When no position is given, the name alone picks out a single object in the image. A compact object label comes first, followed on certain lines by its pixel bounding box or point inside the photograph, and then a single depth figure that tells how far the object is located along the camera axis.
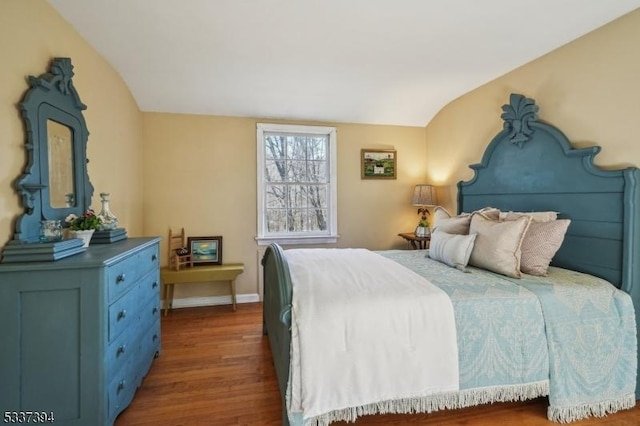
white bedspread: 1.36
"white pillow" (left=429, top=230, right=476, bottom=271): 2.13
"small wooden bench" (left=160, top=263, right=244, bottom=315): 3.19
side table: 3.52
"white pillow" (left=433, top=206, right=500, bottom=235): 2.45
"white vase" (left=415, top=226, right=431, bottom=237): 3.57
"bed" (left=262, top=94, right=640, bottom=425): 1.45
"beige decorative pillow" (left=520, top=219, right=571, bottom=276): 1.97
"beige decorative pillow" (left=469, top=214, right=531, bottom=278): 1.94
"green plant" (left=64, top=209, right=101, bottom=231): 1.84
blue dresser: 1.35
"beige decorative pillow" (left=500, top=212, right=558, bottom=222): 2.17
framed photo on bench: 3.44
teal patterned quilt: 1.56
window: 3.70
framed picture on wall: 3.88
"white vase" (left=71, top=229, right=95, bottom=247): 1.79
